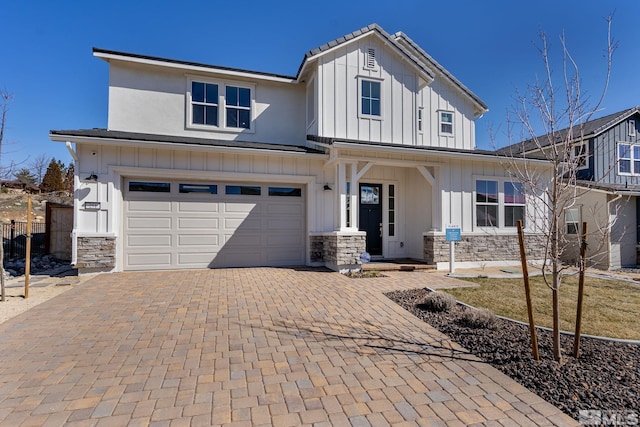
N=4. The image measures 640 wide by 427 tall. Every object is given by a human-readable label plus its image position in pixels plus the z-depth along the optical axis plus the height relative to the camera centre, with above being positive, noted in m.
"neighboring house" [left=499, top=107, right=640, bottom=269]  10.75 +0.97
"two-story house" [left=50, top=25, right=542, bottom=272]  8.24 +1.45
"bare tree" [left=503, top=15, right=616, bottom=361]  3.13 +1.13
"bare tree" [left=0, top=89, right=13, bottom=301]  6.12 +2.37
